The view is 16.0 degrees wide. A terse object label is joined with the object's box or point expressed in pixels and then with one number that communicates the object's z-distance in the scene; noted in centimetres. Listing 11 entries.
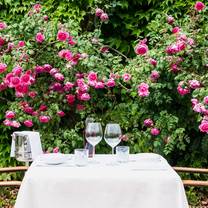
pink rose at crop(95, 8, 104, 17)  758
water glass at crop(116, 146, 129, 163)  405
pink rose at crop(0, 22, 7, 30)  731
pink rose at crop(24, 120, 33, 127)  695
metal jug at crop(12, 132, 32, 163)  508
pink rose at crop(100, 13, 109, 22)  751
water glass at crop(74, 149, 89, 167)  388
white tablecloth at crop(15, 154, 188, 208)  355
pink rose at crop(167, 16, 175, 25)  710
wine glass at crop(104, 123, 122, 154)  409
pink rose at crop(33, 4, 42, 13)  739
